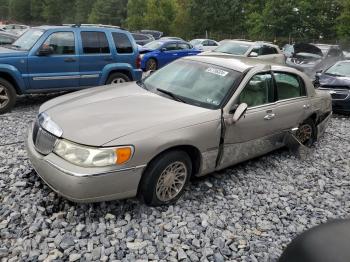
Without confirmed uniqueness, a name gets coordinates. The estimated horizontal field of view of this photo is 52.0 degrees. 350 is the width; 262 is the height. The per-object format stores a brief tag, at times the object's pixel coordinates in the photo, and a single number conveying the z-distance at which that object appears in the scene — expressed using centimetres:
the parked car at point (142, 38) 2452
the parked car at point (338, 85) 903
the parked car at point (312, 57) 1393
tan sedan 336
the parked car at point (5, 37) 1372
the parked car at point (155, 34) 3262
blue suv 697
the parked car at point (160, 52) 1499
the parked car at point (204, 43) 2318
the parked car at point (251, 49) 1280
